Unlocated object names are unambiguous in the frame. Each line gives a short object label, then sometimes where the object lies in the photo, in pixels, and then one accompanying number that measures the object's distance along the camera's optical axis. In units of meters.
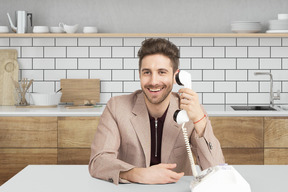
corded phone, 1.48
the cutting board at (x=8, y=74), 4.03
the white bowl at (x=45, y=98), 3.80
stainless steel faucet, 3.92
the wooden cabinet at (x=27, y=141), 3.48
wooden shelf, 3.79
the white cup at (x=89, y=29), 3.86
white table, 1.63
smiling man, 2.00
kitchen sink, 3.95
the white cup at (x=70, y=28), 3.84
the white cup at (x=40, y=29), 3.86
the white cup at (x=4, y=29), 3.88
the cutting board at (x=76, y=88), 4.02
